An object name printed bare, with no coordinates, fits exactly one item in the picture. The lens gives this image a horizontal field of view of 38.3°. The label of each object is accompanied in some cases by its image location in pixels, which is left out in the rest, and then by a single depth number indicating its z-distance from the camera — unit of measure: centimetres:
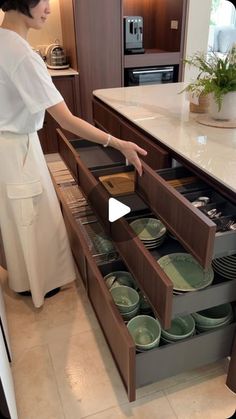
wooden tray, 149
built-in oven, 347
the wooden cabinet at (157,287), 95
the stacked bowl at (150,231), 128
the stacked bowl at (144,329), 125
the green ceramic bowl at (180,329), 119
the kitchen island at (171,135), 106
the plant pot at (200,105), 158
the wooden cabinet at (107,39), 308
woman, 118
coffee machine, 334
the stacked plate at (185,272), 113
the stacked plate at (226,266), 117
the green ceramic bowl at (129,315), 130
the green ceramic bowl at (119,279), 145
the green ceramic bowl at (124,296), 135
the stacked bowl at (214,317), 122
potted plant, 137
